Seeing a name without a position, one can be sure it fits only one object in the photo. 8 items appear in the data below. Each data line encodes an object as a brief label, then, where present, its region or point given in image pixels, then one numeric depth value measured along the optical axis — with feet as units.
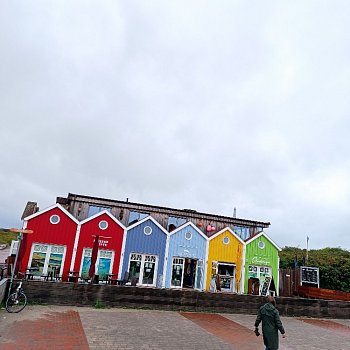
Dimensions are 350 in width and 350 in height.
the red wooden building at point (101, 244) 66.85
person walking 25.27
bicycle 38.38
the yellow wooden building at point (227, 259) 74.69
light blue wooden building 72.95
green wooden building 75.66
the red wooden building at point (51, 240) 64.49
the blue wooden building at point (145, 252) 70.33
